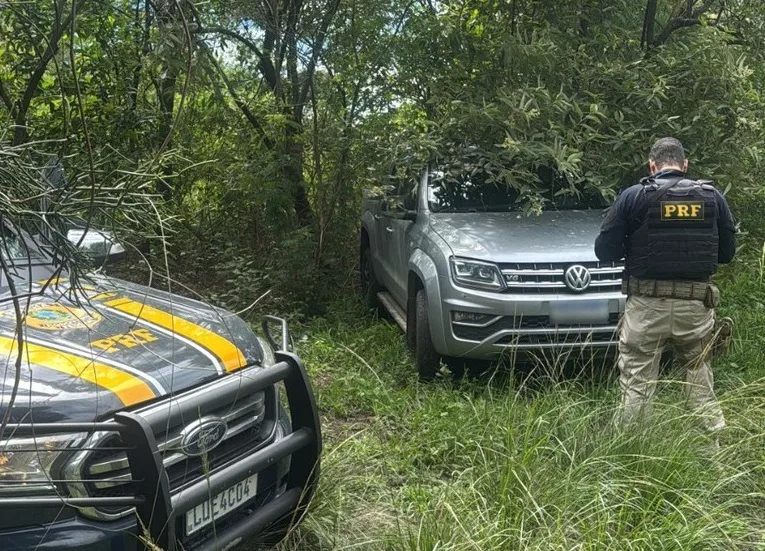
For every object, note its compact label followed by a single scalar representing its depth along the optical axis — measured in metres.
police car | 2.22
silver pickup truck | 4.57
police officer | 3.92
